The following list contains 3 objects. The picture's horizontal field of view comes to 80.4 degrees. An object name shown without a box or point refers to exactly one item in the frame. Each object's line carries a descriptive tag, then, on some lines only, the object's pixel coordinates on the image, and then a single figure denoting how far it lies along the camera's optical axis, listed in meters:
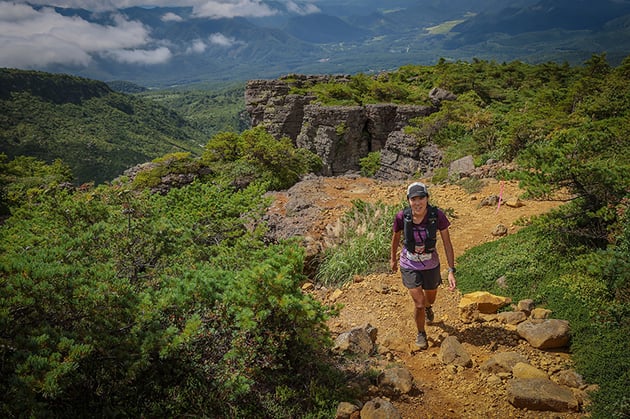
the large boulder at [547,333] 4.46
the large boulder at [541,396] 3.54
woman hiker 4.51
